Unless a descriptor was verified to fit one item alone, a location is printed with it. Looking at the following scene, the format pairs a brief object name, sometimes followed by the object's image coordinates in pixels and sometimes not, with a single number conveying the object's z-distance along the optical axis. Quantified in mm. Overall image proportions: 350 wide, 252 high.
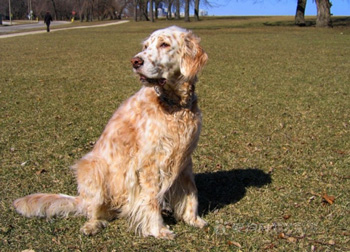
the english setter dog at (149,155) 3299
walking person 37928
